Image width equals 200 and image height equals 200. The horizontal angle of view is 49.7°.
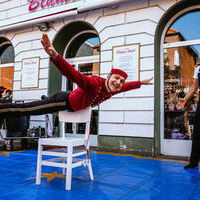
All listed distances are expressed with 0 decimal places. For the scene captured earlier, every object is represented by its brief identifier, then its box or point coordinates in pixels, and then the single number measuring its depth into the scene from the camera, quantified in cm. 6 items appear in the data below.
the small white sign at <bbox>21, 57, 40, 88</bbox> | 662
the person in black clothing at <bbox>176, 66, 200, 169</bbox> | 344
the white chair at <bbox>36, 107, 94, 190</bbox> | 232
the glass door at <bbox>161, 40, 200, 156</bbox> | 472
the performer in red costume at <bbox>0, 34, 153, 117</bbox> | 204
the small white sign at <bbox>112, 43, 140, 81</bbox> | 507
